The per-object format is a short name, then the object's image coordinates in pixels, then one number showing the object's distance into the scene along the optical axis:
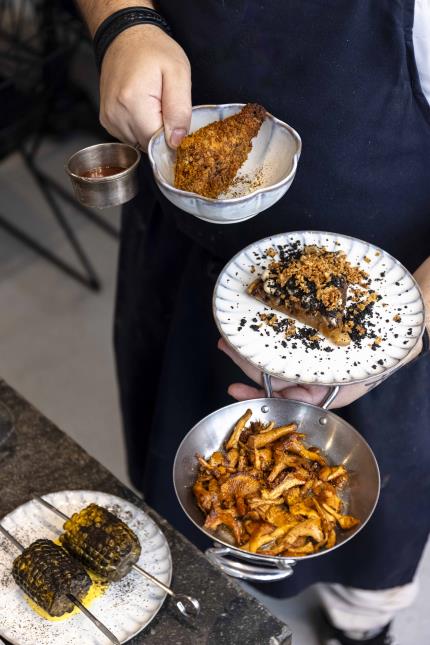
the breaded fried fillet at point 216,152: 0.86
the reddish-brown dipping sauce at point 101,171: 0.91
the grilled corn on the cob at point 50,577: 0.76
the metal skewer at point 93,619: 0.76
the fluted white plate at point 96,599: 0.77
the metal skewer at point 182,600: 0.79
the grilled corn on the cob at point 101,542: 0.79
